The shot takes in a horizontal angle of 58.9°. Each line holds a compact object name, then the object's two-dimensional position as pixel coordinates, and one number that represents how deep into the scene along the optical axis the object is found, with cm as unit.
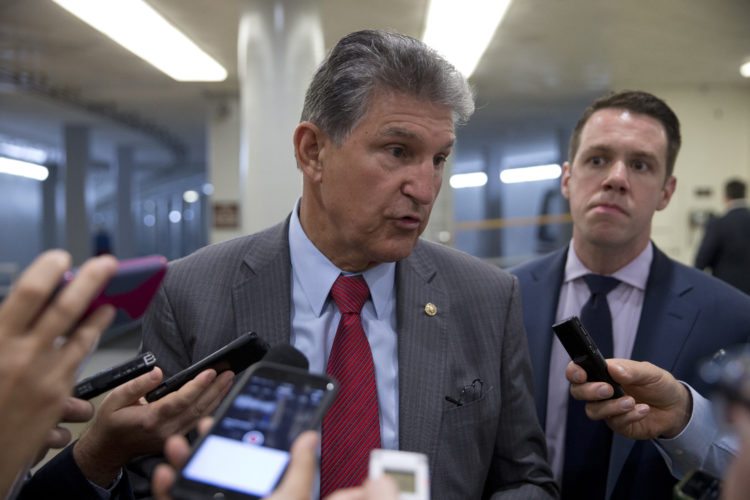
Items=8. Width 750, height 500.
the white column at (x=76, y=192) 1364
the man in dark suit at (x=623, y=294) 197
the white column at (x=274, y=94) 548
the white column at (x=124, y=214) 1606
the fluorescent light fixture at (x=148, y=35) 550
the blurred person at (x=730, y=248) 628
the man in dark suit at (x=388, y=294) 162
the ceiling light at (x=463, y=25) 554
